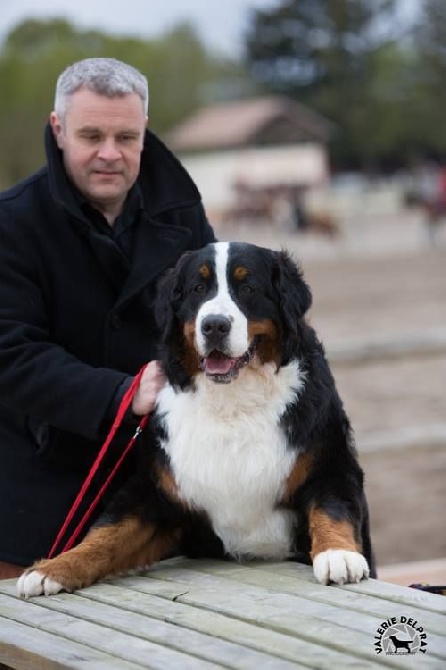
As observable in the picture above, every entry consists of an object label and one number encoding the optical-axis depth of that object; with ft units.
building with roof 417.90
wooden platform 16.63
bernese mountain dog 21.91
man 23.91
